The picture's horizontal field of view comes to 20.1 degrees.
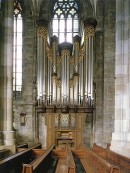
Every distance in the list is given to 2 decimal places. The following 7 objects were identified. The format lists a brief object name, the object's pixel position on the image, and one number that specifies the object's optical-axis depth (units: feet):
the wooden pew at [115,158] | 27.49
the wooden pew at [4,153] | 34.42
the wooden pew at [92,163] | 20.04
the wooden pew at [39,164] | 18.48
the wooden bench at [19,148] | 41.36
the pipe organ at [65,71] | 61.41
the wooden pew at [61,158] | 33.73
